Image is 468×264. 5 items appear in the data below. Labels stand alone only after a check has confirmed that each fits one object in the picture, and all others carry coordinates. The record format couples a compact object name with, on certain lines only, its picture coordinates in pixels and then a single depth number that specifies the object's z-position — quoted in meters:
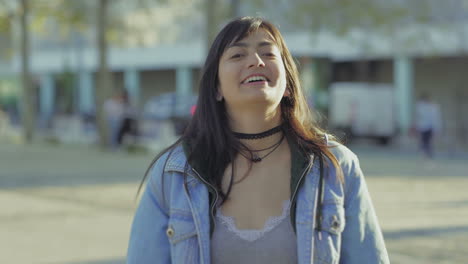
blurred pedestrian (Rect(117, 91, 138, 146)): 23.94
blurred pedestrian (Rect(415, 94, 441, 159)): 19.48
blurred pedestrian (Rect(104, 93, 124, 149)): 23.78
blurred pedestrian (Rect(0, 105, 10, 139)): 35.94
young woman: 2.72
